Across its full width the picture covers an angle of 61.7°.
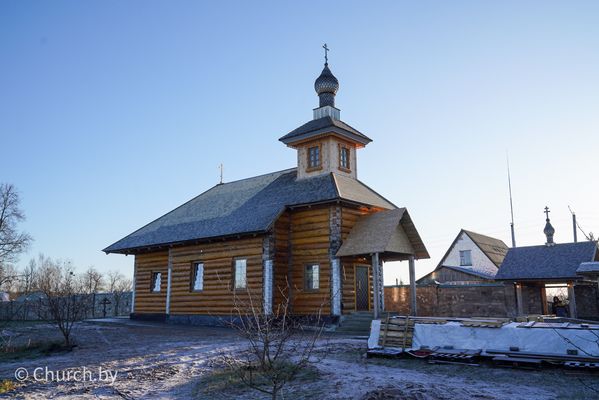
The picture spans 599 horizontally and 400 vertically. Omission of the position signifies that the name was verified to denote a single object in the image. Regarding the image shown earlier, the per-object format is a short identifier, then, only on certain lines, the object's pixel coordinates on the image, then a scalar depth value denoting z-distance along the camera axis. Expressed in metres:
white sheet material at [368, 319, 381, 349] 13.14
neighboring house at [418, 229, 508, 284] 37.53
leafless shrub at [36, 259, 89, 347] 15.15
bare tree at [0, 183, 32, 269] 40.16
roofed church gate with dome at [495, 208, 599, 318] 22.30
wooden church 20.91
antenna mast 49.24
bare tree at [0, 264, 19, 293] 36.96
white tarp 10.76
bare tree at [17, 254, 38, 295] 74.44
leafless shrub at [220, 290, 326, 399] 7.30
